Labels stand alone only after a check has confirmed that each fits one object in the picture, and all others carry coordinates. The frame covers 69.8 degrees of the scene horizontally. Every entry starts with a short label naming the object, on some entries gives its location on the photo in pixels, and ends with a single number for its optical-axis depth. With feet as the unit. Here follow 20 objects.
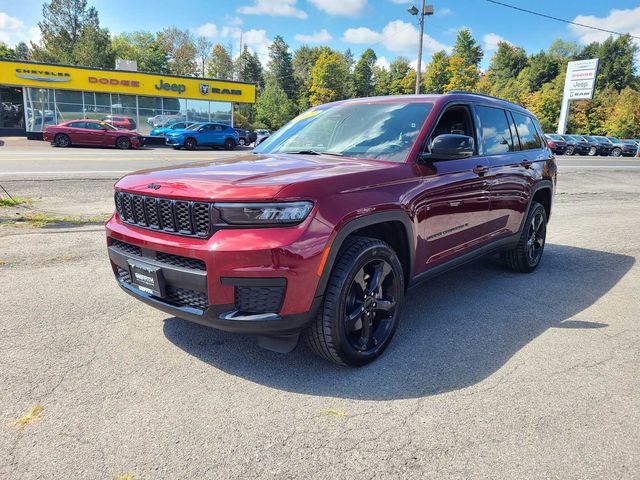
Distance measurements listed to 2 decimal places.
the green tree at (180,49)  271.08
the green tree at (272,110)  195.83
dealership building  100.78
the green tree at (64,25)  209.46
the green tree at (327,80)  225.19
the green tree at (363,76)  272.31
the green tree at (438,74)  269.03
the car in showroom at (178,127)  87.25
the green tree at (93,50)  187.52
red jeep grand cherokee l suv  8.18
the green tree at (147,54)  236.43
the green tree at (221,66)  278.87
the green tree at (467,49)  314.76
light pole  102.89
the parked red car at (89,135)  75.15
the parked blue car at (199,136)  84.84
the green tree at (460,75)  259.60
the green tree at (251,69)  249.75
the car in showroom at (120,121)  99.55
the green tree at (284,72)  250.78
